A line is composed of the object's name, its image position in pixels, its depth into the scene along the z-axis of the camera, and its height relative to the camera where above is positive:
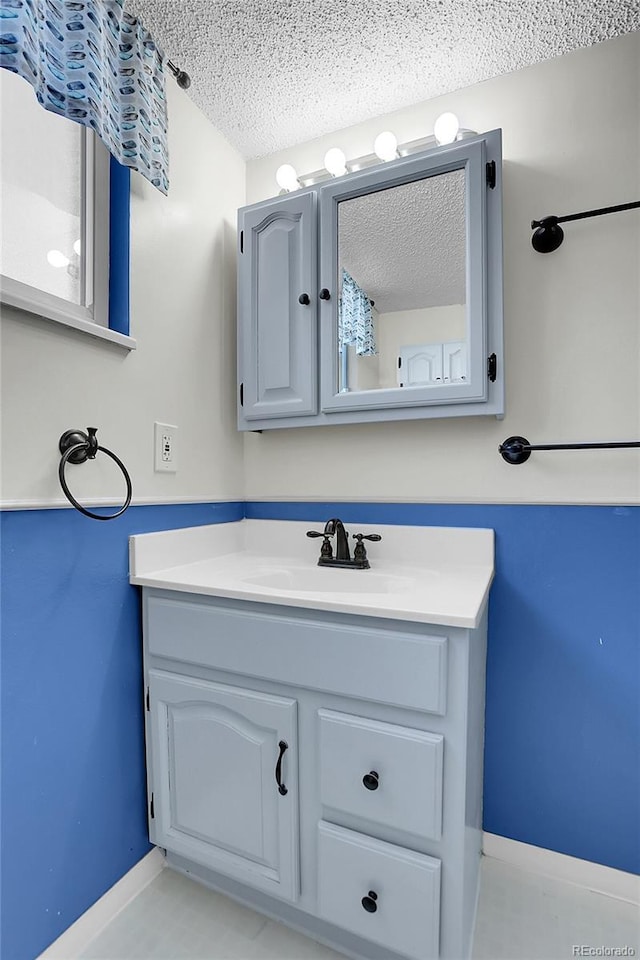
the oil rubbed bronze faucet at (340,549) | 1.35 -0.21
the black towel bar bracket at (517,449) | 1.23 +0.08
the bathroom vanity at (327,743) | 0.88 -0.57
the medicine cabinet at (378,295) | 1.22 +0.54
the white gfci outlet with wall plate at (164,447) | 1.28 +0.09
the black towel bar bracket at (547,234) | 1.21 +0.66
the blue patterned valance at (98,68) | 0.82 +0.85
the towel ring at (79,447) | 1.01 +0.07
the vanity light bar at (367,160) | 1.33 +0.98
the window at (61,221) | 0.98 +0.61
